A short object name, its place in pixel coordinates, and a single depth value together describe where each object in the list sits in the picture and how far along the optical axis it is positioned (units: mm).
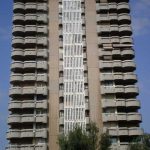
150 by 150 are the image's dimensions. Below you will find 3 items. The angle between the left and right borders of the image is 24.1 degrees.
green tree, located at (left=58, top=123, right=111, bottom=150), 38406
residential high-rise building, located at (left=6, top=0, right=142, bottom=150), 51969
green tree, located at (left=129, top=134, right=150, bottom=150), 42328
